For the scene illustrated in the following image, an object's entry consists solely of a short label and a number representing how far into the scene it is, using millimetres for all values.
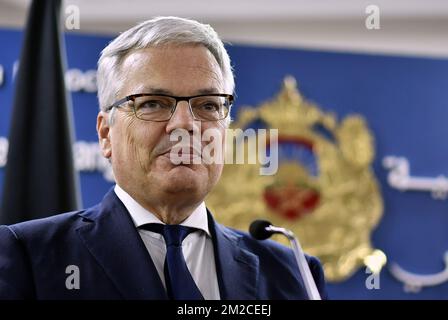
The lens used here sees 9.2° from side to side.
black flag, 3253
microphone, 2889
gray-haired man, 2917
